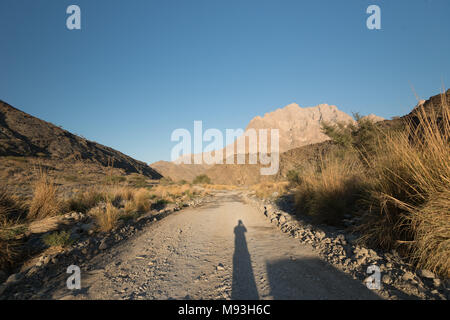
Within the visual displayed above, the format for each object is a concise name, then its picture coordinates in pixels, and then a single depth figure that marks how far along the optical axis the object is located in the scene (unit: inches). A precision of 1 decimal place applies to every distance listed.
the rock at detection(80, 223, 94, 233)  187.2
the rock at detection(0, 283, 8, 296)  89.6
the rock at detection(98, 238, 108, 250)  150.0
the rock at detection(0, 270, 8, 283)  102.2
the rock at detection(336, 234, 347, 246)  137.3
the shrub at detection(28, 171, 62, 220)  205.4
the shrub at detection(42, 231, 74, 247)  140.9
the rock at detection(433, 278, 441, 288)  78.7
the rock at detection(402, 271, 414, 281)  84.7
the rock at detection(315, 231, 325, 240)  156.6
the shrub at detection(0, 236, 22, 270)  114.8
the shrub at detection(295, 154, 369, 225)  192.2
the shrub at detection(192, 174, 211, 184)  1822.1
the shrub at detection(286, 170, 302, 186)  842.1
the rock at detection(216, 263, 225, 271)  110.3
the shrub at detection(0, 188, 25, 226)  174.0
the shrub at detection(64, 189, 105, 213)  253.4
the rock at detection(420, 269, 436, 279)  82.7
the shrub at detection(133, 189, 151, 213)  314.4
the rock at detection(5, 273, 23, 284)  95.8
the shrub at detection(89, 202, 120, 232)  193.9
